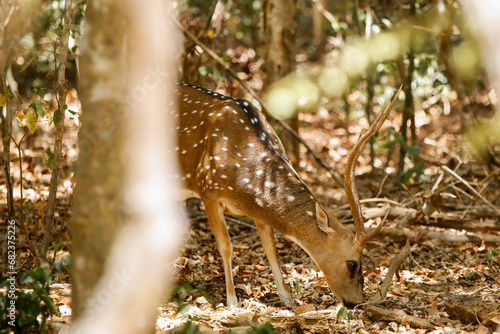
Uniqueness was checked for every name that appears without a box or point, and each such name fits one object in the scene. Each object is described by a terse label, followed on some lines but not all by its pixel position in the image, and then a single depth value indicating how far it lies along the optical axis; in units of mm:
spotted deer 10953
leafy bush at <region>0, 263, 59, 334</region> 7031
